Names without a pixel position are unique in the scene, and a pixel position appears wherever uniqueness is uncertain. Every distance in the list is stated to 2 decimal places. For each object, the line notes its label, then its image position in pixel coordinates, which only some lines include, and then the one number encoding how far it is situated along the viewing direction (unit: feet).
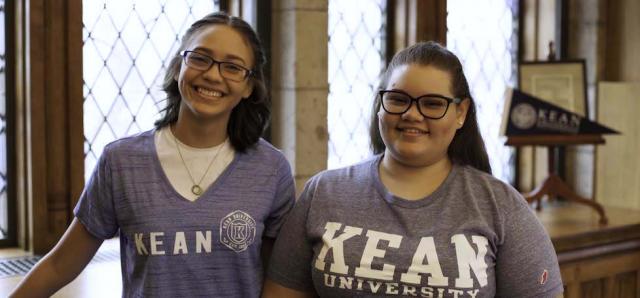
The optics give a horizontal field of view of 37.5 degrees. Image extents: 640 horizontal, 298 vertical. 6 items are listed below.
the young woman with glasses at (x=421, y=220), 5.59
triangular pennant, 13.01
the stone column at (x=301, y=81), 11.03
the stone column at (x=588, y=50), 15.06
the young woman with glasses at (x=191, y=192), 5.62
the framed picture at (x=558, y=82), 14.07
